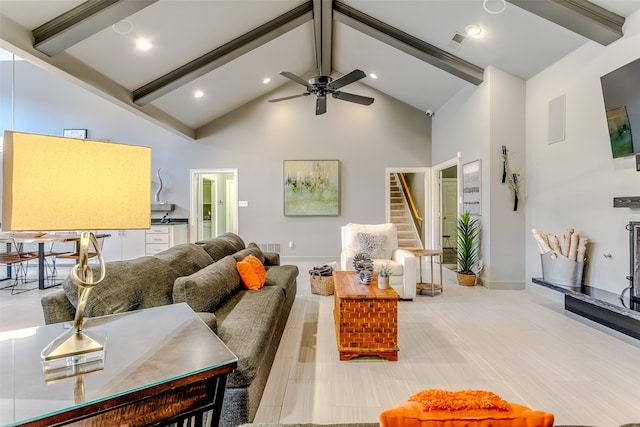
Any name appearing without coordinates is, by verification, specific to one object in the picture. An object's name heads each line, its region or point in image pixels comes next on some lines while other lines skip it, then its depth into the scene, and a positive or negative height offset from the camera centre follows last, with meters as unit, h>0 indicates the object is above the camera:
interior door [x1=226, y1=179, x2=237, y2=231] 8.48 +0.49
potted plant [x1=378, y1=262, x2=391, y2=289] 2.78 -0.51
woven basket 4.42 -0.90
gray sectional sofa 1.63 -0.52
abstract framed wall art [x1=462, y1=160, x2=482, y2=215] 5.05 +0.52
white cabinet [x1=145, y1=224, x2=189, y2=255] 6.53 -0.37
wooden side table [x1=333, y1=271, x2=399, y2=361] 2.55 -0.84
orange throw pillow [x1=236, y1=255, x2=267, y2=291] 2.95 -0.51
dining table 4.62 -0.28
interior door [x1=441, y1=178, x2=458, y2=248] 8.64 +0.25
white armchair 4.18 -0.45
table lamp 0.91 +0.08
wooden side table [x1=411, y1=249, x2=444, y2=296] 4.41 -0.97
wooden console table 0.80 -0.45
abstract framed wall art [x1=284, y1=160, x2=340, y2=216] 7.07 +0.71
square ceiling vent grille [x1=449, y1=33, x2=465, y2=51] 4.31 +2.44
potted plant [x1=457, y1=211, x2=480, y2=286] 5.00 -0.45
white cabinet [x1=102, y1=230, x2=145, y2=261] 6.54 -0.53
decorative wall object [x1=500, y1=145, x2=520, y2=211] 4.67 +0.61
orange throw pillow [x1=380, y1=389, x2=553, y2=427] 0.59 -0.36
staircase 7.79 +0.01
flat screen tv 2.95 +1.07
